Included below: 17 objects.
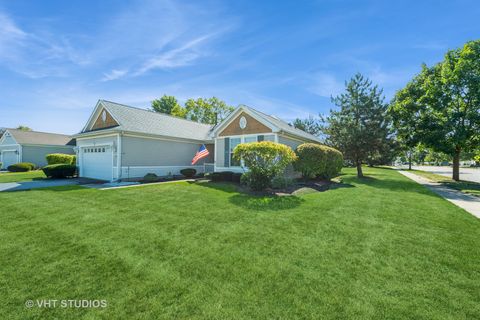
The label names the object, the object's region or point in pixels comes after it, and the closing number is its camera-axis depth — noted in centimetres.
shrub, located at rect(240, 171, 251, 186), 1044
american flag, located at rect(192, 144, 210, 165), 1395
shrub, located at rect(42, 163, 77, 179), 1509
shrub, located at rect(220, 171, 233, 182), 1343
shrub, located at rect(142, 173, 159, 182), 1433
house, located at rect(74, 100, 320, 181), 1402
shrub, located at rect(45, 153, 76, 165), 1941
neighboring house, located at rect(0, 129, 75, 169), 2533
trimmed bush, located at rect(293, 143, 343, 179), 1283
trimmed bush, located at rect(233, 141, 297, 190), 1005
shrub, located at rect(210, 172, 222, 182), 1363
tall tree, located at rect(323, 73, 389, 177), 1881
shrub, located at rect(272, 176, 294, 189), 1076
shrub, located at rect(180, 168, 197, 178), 1664
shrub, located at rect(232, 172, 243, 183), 1316
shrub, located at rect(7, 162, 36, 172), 2180
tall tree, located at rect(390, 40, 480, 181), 1449
